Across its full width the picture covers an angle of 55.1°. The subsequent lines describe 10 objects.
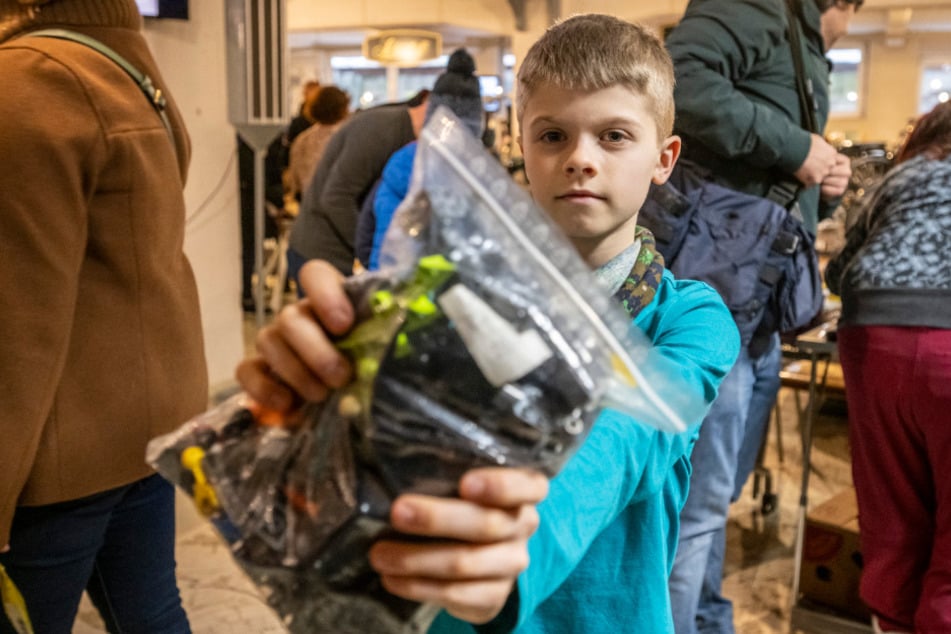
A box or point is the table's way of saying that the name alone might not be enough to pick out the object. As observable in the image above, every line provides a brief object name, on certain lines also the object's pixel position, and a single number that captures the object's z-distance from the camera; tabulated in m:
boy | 0.46
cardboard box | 2.38
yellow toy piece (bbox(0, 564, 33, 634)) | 1.10
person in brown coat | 1.14
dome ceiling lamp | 8.30
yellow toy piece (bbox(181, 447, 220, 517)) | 0.49
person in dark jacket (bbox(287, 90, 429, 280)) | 2.53
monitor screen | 3.19
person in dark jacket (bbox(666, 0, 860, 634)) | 1.79
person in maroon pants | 1.87
